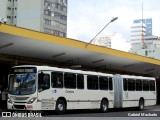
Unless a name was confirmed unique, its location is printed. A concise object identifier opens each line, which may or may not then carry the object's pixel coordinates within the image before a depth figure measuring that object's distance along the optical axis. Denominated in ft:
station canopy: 75.15
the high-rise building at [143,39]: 361.02
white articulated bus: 65.62
